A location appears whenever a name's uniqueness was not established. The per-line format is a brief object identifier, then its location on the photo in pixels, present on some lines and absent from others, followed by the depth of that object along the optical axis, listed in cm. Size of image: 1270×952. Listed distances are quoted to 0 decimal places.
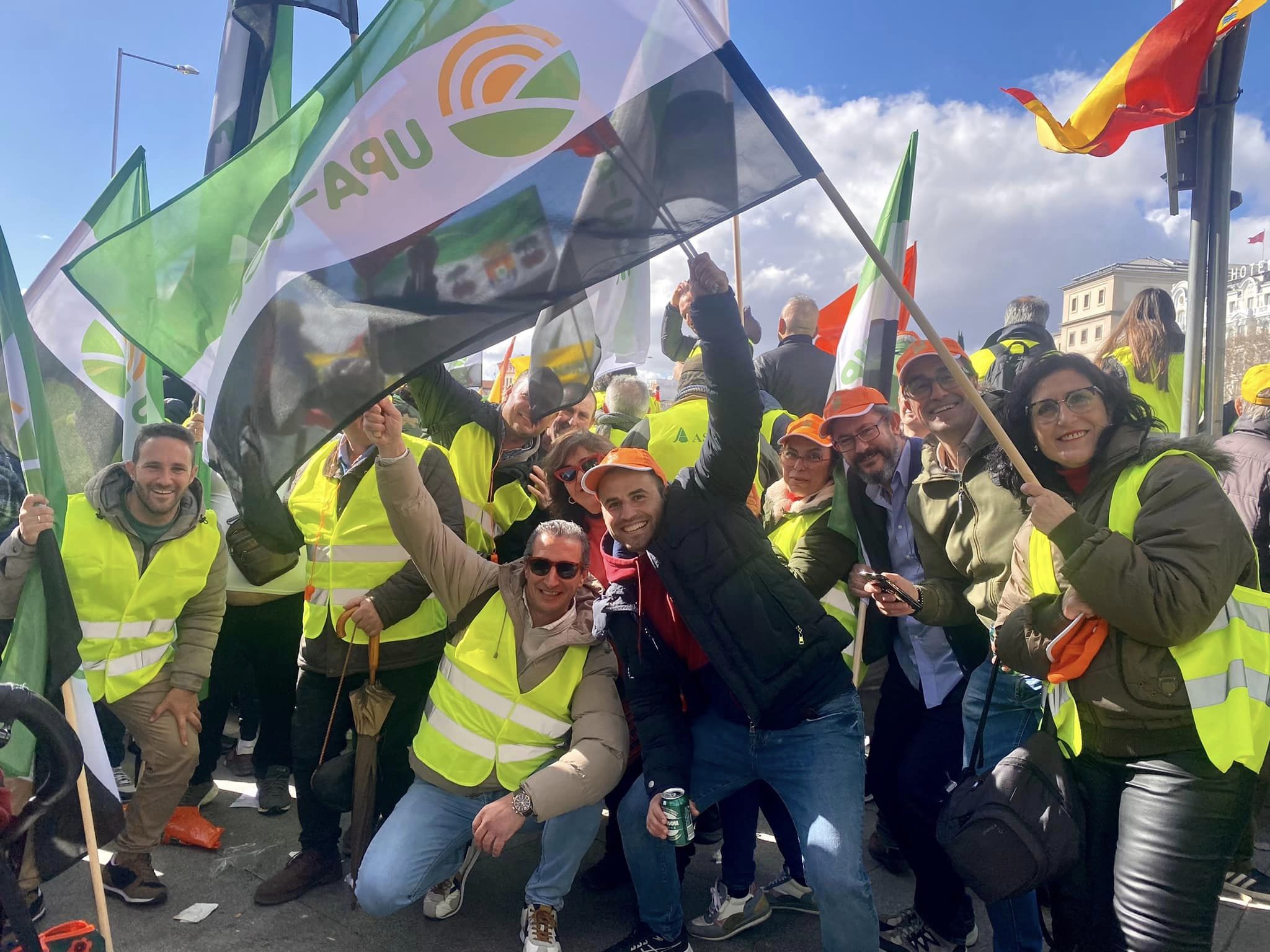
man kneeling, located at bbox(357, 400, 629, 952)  325
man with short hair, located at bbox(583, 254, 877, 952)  291
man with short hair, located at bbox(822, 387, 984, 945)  321
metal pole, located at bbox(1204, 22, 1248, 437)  399
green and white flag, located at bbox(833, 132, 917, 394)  467
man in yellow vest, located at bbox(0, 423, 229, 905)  377
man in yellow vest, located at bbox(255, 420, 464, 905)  381
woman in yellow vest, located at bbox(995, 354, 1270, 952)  223
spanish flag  353
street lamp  2070
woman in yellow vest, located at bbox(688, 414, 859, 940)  358
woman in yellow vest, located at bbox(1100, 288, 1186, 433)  498
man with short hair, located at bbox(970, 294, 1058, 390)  419
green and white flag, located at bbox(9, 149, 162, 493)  427
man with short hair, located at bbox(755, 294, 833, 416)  589
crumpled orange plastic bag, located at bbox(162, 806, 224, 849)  416
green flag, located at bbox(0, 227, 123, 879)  258
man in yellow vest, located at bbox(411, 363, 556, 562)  423
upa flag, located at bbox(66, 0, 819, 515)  237
